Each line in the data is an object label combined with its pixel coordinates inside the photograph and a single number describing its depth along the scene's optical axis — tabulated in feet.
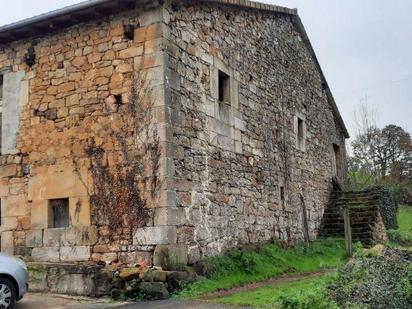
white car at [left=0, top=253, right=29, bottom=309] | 23.38
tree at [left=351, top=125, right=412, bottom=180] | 107.45
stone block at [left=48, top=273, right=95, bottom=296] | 27.89
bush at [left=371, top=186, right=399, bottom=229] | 59.88
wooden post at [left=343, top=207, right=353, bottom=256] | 41.24
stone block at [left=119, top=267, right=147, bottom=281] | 26.89
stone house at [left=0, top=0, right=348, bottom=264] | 29.48
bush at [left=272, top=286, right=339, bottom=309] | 19.20
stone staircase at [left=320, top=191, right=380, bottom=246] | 52.70
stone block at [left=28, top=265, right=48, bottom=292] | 29.55
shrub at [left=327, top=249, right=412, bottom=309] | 20.68
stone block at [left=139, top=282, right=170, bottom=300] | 26.04
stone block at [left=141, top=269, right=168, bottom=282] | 26.48
